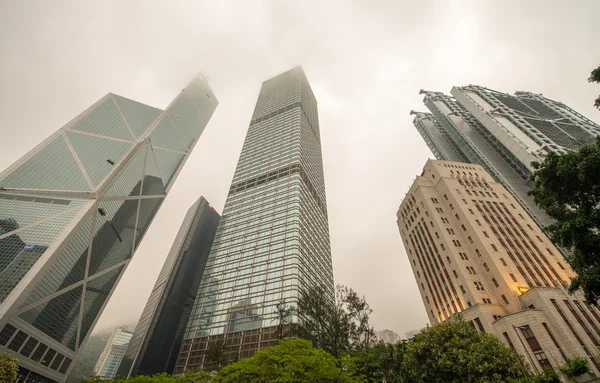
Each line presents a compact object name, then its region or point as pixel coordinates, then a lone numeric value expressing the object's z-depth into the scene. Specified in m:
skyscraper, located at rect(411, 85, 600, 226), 70.31
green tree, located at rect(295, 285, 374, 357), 28.80
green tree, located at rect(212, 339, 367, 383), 18.31
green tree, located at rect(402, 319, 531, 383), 23.41
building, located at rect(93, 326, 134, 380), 194.38
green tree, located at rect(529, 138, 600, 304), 17.23
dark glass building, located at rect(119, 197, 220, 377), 87.62
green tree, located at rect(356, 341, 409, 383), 22.25
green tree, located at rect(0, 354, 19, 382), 23.41
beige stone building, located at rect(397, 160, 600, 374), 33.61
